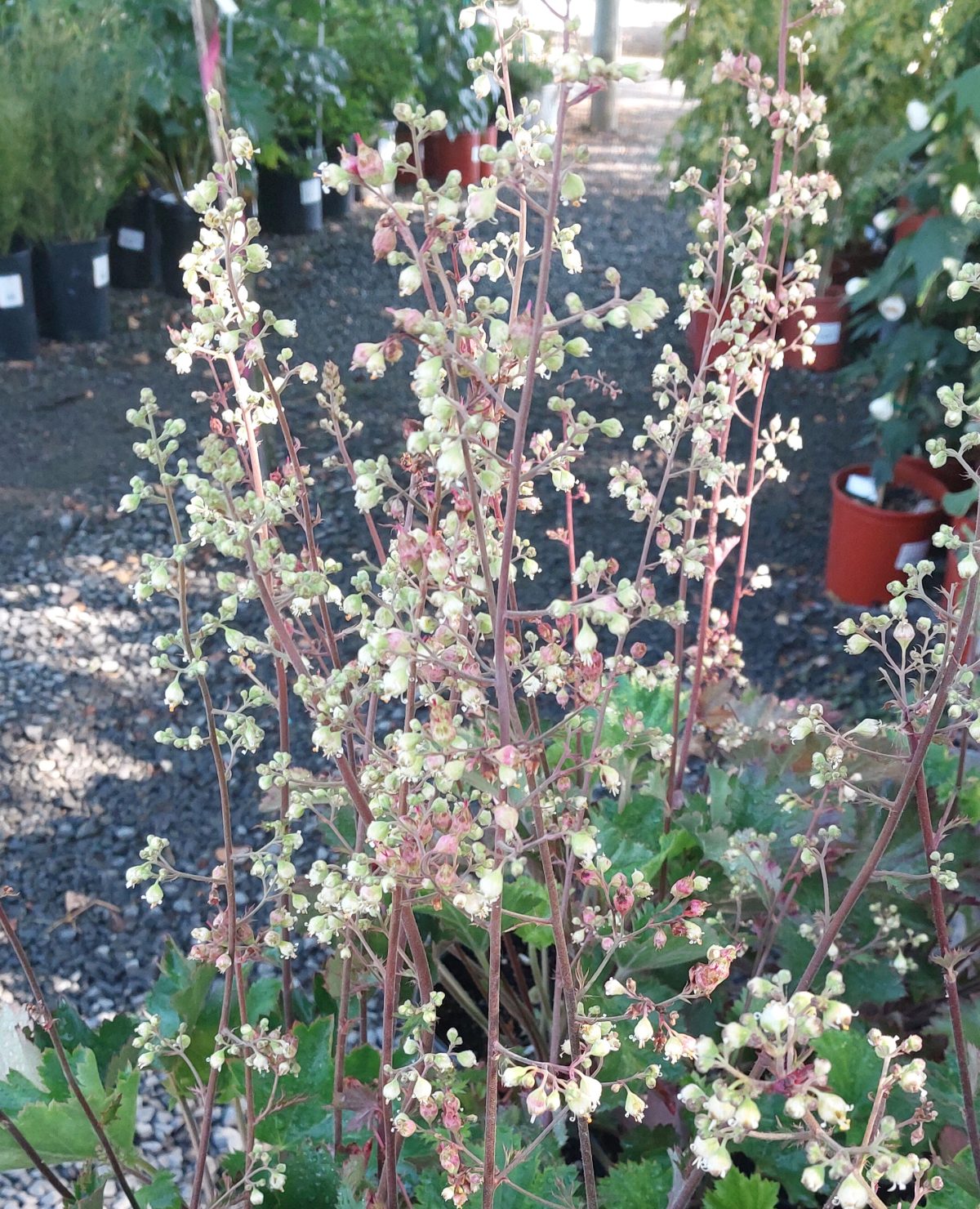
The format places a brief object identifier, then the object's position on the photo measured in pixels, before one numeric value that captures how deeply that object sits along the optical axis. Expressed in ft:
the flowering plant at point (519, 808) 2.48
